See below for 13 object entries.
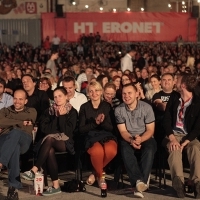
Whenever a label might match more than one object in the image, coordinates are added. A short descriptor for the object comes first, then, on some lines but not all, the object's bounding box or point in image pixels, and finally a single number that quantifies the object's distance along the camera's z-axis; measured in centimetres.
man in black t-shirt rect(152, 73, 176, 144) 740
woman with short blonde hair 681
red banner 2860
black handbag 676
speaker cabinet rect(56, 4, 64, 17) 3031
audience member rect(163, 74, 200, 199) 655
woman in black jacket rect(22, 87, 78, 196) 671
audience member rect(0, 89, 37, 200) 658
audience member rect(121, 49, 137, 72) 1605
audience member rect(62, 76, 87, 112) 807
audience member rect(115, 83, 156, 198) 666
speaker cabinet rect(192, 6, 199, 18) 2974
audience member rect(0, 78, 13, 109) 784
